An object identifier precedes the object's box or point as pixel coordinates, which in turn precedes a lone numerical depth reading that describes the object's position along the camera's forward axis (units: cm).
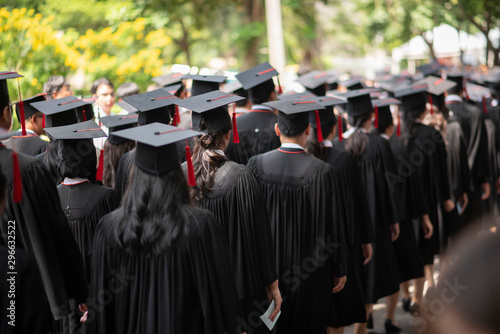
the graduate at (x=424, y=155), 569
